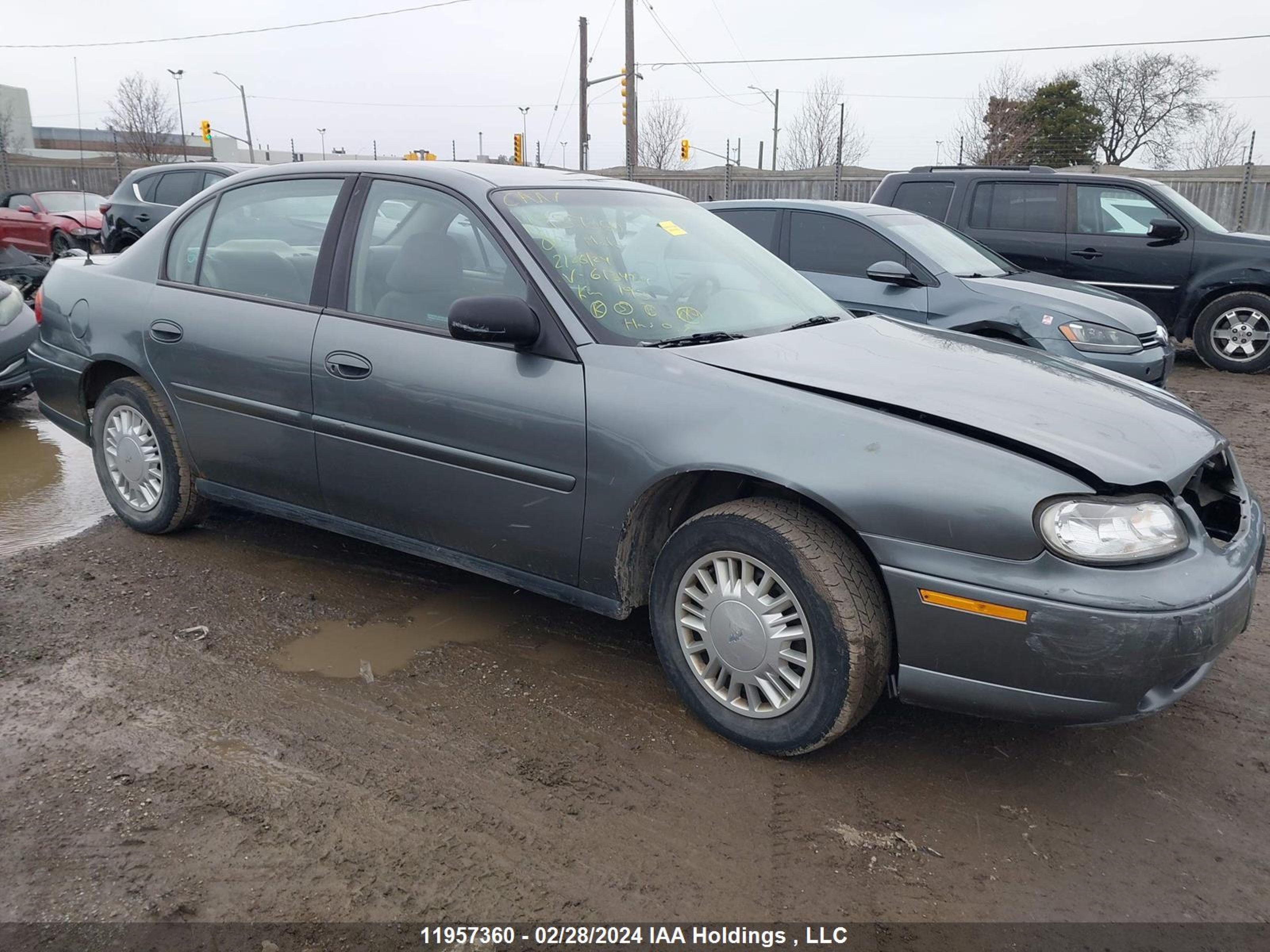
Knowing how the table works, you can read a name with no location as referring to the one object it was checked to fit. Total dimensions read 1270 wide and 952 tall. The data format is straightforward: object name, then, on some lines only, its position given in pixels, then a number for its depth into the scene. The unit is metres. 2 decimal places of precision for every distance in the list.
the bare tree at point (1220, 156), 40.56
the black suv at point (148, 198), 12.64
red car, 17.67
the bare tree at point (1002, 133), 33.69
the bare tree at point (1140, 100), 43.97
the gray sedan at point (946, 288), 6.73
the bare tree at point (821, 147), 39.25
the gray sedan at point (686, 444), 2.60
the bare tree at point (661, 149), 45.72
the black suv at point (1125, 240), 9.48
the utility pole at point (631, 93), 25.16
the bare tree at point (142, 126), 47.69
